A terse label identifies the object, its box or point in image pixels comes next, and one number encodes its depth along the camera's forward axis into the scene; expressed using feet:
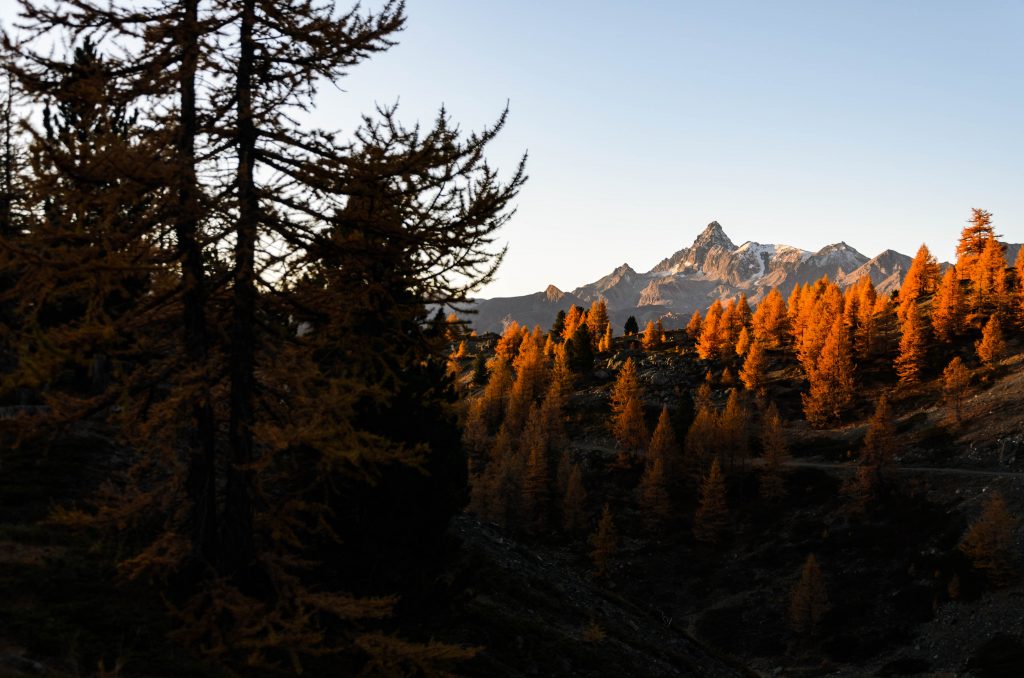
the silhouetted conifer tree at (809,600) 174.09
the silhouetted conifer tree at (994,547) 165.13
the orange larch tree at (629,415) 272.31
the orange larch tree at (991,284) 301.22
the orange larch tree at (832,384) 278.05
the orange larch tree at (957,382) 232.94
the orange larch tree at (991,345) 261.03
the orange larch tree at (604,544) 213.66
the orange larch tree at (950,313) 292.61
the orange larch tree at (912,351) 280.72
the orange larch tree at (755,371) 306.35
